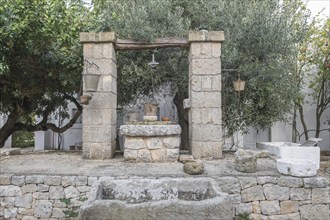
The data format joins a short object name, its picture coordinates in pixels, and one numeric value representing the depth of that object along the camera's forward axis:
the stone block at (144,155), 5.05
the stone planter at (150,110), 5.39
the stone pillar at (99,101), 5.26
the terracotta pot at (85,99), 5.08
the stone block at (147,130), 4.97
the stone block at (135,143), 5.06
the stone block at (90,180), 3.88
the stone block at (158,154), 5.06
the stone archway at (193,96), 5.27
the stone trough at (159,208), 2.52
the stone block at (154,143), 5.06
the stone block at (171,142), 5.08
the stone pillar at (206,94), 5.27
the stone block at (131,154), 5.05
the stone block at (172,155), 5.07
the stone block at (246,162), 4.10
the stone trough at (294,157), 3.86
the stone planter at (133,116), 5.95
